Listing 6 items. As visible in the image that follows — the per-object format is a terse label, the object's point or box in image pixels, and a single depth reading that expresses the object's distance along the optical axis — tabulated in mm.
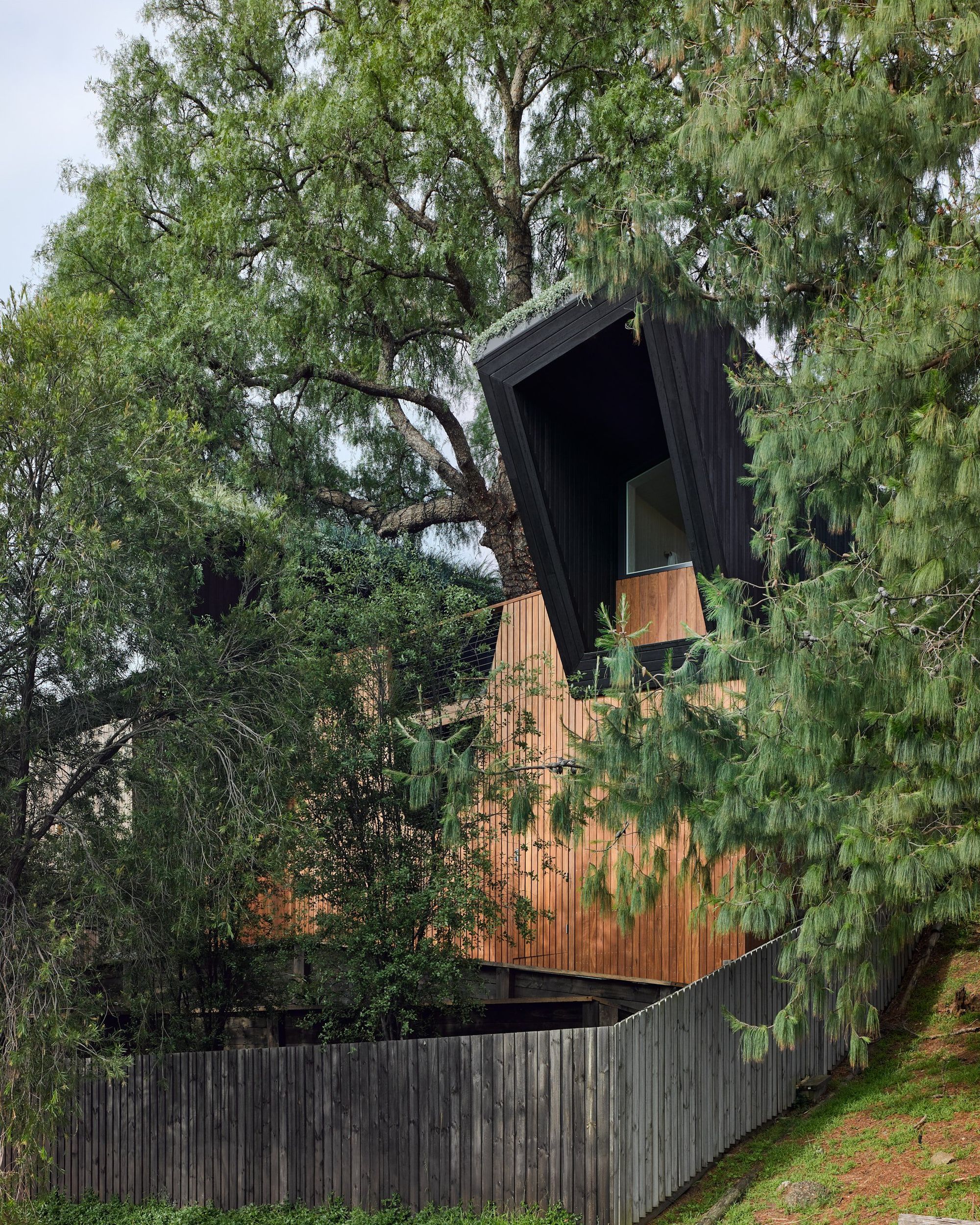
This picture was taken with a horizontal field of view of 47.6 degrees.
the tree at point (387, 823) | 9984
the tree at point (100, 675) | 8078
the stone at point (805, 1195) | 7277
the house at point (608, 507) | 10469
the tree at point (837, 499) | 6074
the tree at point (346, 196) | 16438
